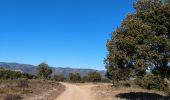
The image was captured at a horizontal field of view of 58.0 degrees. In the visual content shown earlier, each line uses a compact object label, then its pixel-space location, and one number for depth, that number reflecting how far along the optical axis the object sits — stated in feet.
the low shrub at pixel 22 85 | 86.48
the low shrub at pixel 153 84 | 95.39
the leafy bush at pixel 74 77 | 211.36
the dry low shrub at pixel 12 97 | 48.90
